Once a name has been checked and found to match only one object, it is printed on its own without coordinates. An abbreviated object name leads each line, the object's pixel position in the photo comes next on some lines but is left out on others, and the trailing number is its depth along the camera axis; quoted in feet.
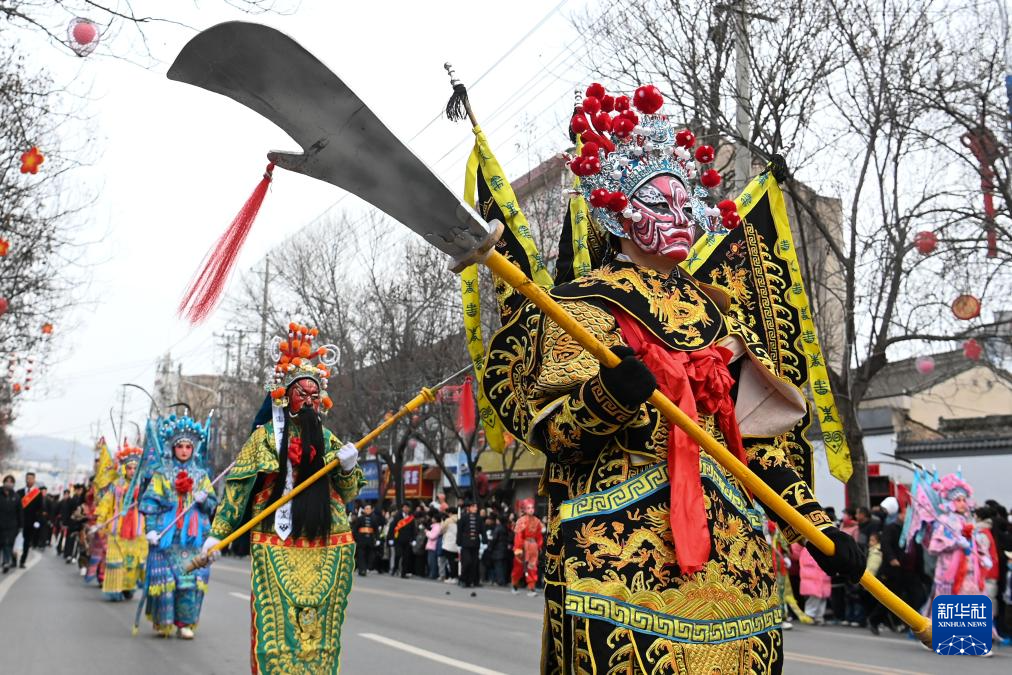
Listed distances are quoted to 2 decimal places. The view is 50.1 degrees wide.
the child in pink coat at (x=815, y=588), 45.29
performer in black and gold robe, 10.21
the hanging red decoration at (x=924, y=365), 63.59
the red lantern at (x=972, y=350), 54.95
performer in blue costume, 35.86
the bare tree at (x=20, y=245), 51.98
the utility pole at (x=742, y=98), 52.11
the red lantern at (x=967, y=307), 53.06
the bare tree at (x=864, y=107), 51.19
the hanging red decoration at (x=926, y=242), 51.96
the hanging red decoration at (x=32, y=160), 40.13
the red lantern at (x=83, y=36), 23.89
